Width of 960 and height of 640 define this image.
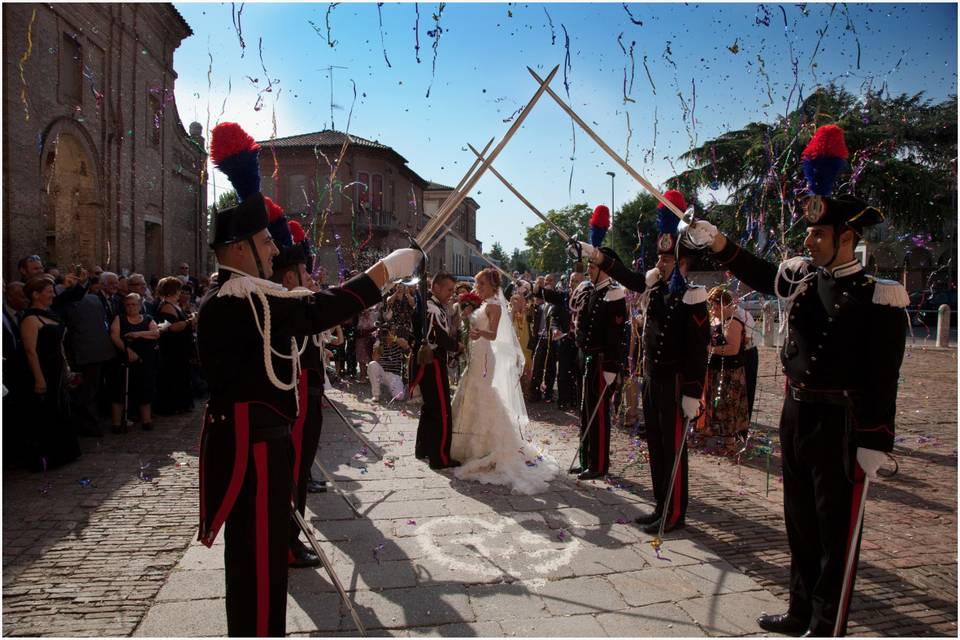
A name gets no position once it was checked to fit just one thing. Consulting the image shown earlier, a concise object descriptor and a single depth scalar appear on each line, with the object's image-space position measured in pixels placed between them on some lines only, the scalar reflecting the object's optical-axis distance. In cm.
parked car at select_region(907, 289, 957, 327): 2739
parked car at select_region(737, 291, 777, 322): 2337
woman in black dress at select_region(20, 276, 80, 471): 617
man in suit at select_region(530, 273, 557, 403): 1072
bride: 616
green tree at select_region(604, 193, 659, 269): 4309
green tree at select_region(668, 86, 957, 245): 1911
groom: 639
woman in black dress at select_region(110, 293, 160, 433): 783
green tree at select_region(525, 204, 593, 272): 4609
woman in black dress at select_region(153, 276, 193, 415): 888
